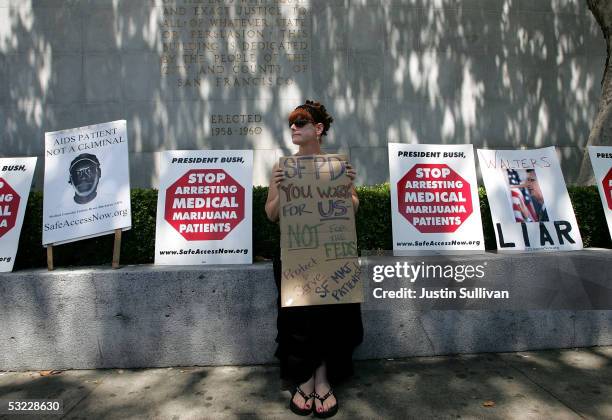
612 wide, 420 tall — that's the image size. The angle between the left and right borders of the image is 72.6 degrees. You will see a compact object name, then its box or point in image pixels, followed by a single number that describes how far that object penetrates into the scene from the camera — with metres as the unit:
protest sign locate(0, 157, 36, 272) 3.77
